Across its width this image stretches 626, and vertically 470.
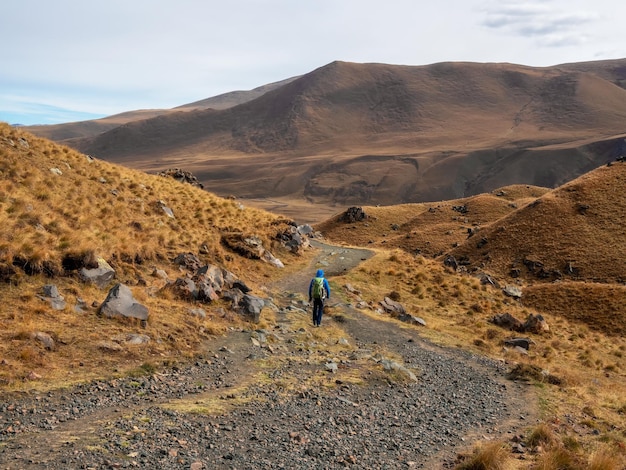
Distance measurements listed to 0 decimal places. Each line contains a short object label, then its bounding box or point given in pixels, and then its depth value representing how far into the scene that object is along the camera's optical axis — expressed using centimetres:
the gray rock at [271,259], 3000
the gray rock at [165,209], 2819
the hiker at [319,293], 1831
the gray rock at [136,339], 1254
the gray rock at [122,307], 1363
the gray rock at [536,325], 2605
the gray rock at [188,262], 2145
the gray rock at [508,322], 2597
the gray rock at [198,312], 1582
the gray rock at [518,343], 2222
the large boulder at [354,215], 8119
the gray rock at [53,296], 1338
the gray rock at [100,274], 1550
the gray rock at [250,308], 1748
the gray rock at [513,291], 3536
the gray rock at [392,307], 2457
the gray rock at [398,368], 1420
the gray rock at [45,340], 1123
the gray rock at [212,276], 1864
